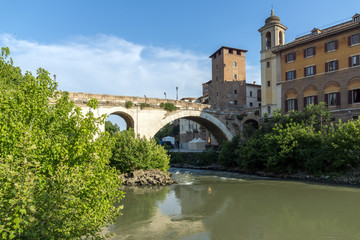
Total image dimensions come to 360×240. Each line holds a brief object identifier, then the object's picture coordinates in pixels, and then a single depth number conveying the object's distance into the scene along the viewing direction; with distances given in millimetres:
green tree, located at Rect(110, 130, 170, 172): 22797
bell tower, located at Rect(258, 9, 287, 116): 33312
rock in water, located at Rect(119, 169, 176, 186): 22531
